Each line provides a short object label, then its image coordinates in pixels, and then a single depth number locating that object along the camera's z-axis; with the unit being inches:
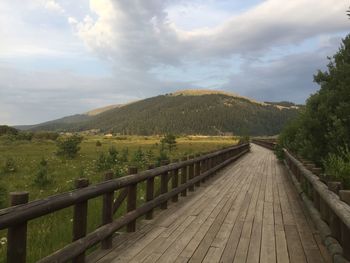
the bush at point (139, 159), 934.4
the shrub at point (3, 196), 394.6
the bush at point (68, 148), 1232.8
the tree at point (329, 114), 409.4
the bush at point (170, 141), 1796.3
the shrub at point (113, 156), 918.6
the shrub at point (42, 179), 587.8
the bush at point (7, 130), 2908.0
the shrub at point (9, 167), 797.0
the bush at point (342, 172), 284.7
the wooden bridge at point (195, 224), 174.2
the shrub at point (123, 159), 1000.9
